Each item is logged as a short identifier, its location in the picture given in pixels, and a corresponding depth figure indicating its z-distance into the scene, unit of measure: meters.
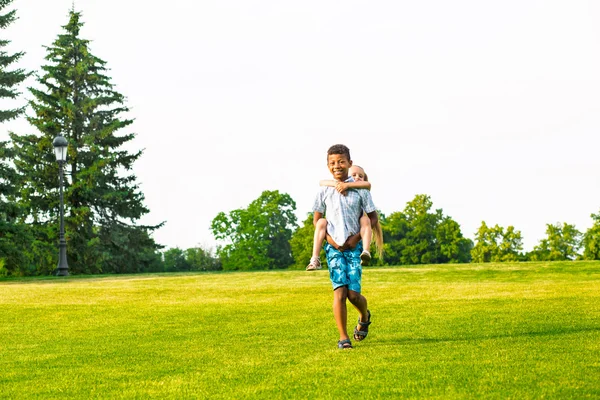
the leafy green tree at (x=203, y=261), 71.75
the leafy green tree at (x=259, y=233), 68.31
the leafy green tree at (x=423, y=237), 72.69
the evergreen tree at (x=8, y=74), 38.16
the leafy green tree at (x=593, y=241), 63.38
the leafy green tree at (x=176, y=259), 80.69
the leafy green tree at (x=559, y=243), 71.69
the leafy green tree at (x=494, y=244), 72.69
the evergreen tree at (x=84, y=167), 45.41
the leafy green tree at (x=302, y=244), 64.38
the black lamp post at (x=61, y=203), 26.56
